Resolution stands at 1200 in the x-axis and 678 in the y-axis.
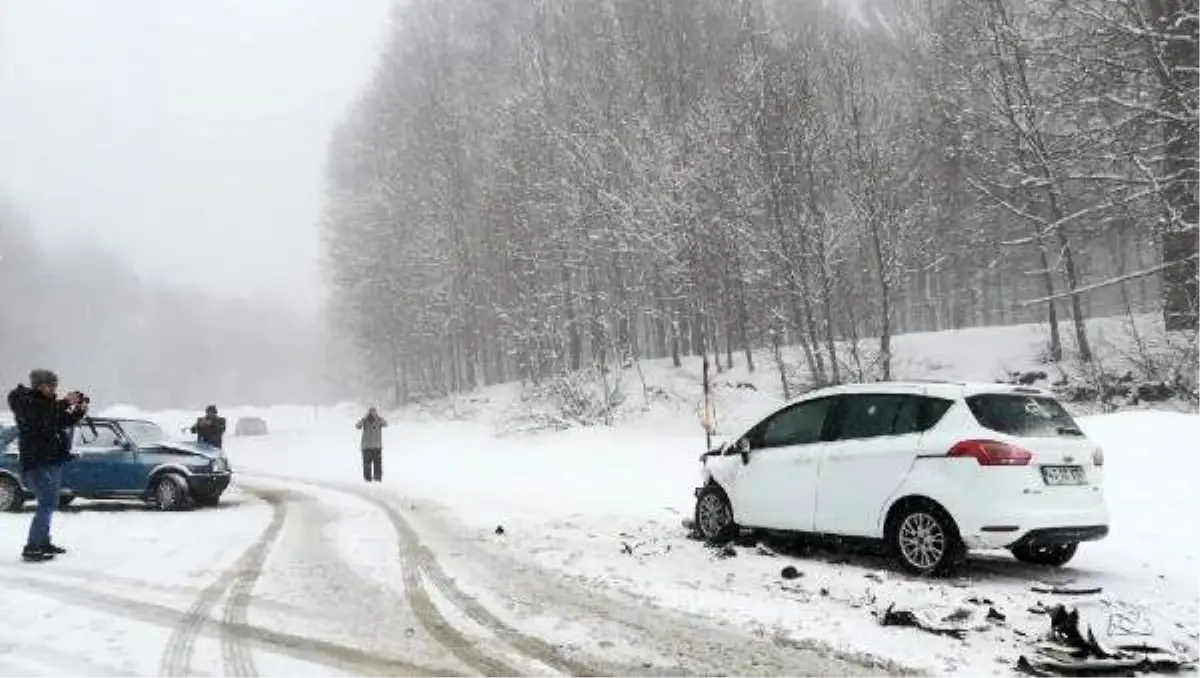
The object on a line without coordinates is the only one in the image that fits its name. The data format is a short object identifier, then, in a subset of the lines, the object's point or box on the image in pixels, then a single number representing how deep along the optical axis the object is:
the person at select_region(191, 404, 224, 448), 19.72
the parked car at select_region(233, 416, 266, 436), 43.59
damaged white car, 7.41
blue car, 14.65
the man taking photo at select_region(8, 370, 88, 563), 9.59
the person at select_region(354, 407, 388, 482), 20.11
